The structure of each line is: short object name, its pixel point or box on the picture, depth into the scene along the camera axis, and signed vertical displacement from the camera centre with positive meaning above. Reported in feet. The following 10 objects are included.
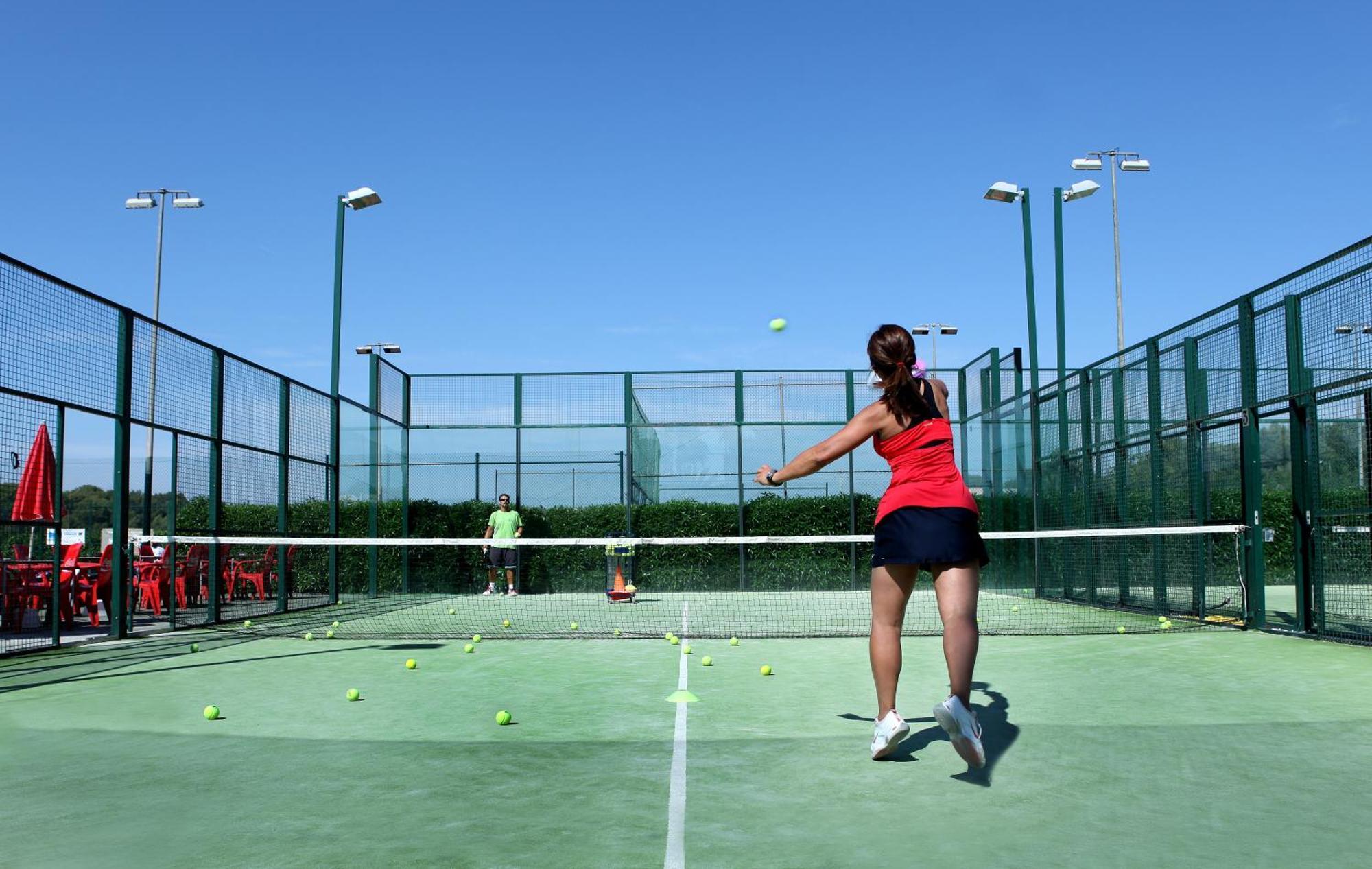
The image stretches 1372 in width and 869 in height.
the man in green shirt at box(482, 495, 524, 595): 61.16 -1.27
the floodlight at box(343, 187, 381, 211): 55.21 +15.92
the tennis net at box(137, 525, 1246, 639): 39.01 -3.89
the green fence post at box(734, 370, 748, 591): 65.41 +5.97
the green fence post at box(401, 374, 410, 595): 62.18 +2.01
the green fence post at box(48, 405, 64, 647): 30.58 +0.04
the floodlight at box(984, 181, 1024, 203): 53.88 +15.63
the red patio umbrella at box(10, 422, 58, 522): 31.22 +0.86
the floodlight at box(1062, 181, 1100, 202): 53.67 +15.59
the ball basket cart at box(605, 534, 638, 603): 54.54 -3.43
